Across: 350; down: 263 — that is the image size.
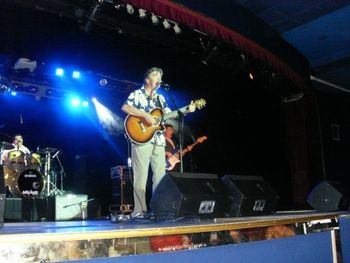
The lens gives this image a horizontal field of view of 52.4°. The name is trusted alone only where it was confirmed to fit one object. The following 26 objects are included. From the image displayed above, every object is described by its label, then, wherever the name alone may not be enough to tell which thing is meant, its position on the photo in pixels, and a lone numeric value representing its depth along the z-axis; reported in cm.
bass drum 585
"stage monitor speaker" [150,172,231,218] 245
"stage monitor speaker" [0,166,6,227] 179
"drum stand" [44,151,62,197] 616
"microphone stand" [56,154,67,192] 642
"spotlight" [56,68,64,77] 613
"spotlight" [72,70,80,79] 627
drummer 613
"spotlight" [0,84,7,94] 566
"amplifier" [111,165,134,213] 564
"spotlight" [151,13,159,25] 416
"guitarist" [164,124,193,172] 612
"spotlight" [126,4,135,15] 393
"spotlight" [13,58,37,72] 555
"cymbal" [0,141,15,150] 592
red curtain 321
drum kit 586
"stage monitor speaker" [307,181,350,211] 400
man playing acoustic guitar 388
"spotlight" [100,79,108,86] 635
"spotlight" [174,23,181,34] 438
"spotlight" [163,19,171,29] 425
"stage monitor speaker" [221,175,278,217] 304
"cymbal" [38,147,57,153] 602
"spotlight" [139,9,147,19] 398
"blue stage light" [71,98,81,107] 660
